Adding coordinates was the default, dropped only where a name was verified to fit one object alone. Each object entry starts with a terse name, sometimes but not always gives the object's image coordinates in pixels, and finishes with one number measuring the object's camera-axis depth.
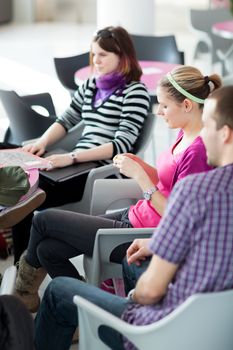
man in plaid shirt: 1.85
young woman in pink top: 2.69
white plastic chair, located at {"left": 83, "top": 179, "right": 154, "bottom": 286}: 2.68
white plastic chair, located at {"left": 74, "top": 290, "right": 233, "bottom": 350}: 1.88
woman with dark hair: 3.46
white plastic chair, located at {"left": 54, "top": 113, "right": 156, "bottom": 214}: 3.36
